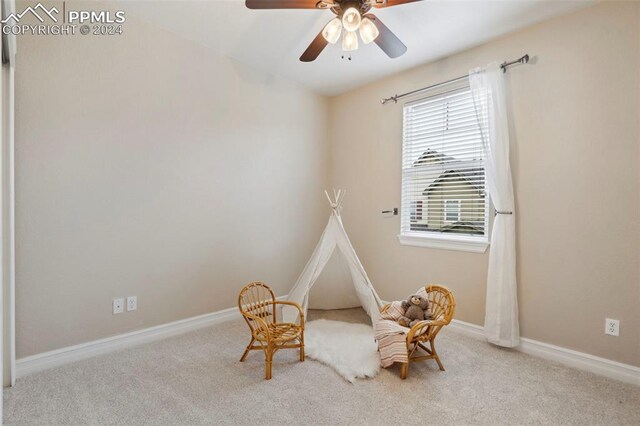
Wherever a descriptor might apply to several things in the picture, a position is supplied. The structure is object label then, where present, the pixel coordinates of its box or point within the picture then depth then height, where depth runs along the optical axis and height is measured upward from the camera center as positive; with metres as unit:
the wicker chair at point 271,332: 2.31 -0.93
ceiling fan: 1.95 +1.10
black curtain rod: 2.78 +1.17
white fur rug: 2.41 -1.14
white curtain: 2.77 -0.07
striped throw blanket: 2.34 -0.94
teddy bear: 2.64 -0.82
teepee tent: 3.22 -0.60
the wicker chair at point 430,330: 2.34 -0.87
